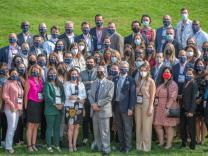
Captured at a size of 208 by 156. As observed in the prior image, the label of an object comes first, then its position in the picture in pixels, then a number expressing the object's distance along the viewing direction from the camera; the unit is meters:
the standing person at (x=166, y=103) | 16.73
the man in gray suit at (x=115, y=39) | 19.11
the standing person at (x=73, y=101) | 16.59
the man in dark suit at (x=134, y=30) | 19.19
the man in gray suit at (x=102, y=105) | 16.42
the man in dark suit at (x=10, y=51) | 18.41
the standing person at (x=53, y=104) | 16.47
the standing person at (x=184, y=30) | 19.94
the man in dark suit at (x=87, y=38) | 19.03
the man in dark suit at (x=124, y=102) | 16.52
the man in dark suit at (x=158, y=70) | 17.06
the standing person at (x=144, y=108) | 16.61
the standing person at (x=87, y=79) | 17.06
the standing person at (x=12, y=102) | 16.38
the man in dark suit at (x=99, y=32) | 19.36
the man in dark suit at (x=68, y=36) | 18.94
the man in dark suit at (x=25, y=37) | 19.12
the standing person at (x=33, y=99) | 16.52
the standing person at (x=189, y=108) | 16.59
